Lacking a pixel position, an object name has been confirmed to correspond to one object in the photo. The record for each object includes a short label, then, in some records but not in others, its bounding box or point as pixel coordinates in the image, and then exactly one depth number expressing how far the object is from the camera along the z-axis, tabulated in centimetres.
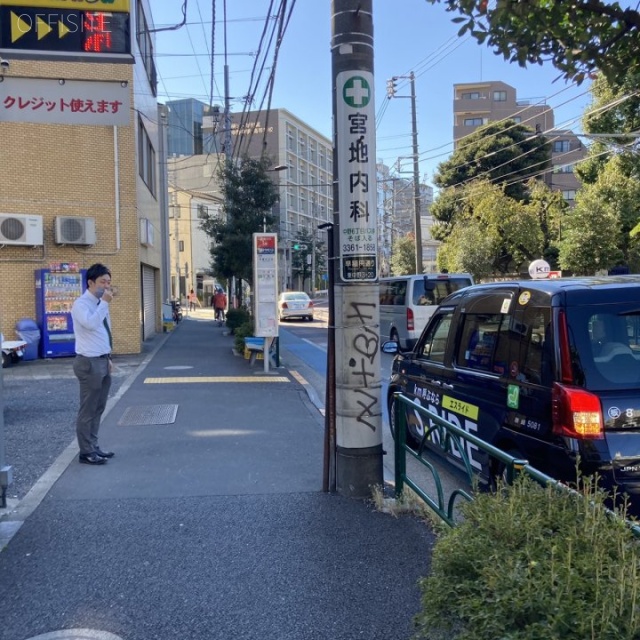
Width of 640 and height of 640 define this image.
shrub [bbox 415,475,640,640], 188
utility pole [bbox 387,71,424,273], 3016
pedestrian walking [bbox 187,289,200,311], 4834
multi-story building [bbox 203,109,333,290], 6980
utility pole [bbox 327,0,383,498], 476
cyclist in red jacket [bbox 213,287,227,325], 2825
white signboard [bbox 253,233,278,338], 1268
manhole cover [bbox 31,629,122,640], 305
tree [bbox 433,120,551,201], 3749
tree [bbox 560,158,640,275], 2392
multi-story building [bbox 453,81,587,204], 6150
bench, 1328
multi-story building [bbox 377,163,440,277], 5840
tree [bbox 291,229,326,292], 7031
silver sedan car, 3116
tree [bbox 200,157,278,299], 1955
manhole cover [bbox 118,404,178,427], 802
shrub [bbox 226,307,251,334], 1952
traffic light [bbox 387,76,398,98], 3290
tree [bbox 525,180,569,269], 3122
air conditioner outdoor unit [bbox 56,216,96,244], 1464
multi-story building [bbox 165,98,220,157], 6444
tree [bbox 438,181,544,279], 3014
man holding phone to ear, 598
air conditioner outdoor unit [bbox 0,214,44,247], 1416
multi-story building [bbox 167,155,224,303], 5519
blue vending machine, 1466
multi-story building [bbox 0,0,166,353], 1469
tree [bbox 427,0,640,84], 316
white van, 1609
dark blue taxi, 367
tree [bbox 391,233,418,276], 5012
